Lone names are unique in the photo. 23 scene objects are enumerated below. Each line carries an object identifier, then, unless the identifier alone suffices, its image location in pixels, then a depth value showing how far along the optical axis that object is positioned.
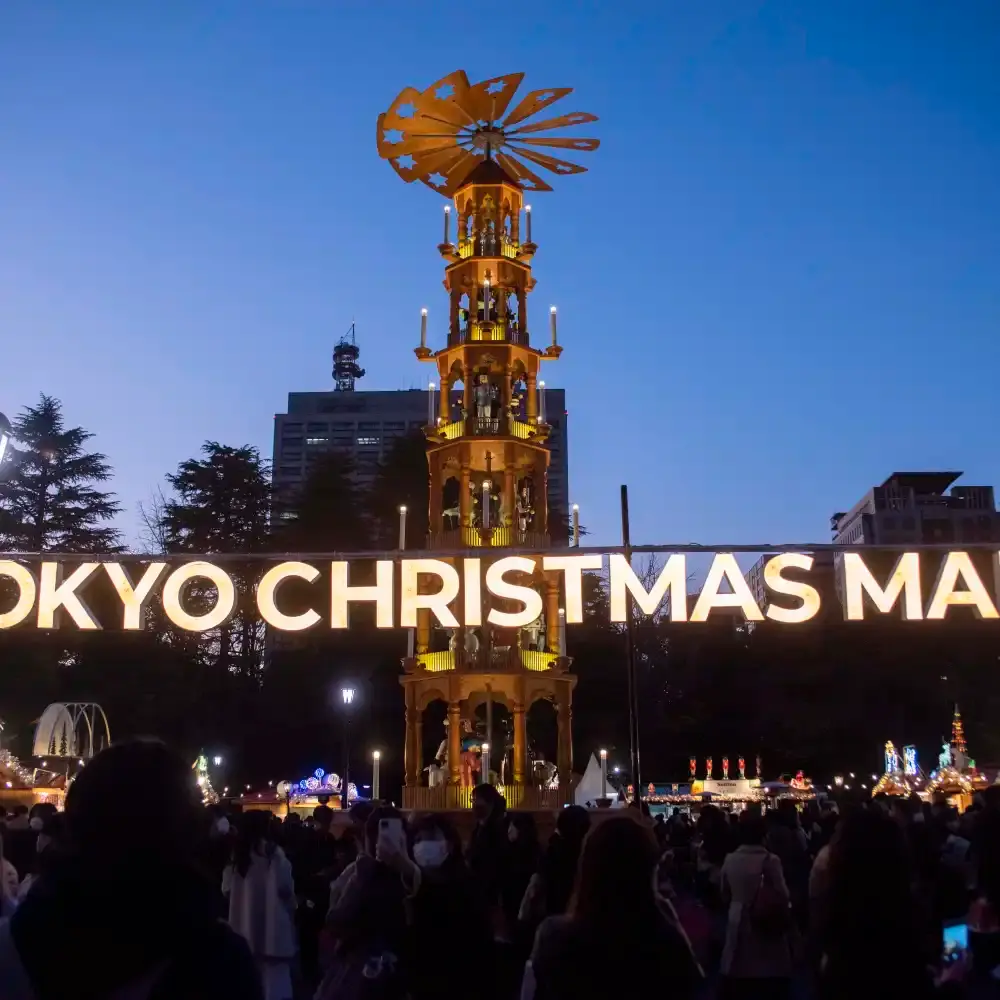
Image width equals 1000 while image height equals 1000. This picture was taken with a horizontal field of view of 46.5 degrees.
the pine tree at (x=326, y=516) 59.09
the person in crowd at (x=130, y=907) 2.83
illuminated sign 21.78
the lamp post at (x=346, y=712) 29.72
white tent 30.67
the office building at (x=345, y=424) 106.12
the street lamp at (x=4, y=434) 10.56
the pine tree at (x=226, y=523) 59.53
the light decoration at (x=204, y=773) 34.43
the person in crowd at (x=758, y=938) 8.32
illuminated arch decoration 35.91
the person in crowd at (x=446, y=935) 5.43
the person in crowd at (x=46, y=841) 3.05
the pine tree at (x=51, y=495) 62.21
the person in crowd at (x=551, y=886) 8.12
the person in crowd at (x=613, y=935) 4.19
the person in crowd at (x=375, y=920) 6.55
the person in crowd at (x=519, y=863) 10.29
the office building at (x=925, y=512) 91.75
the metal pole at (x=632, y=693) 17.58
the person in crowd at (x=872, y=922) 4.22
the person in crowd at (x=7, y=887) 6.28
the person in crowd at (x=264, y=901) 10.14
